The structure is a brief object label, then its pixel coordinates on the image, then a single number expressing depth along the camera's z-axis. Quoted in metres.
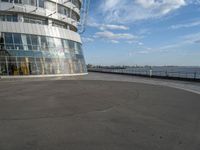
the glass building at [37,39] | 31.03
